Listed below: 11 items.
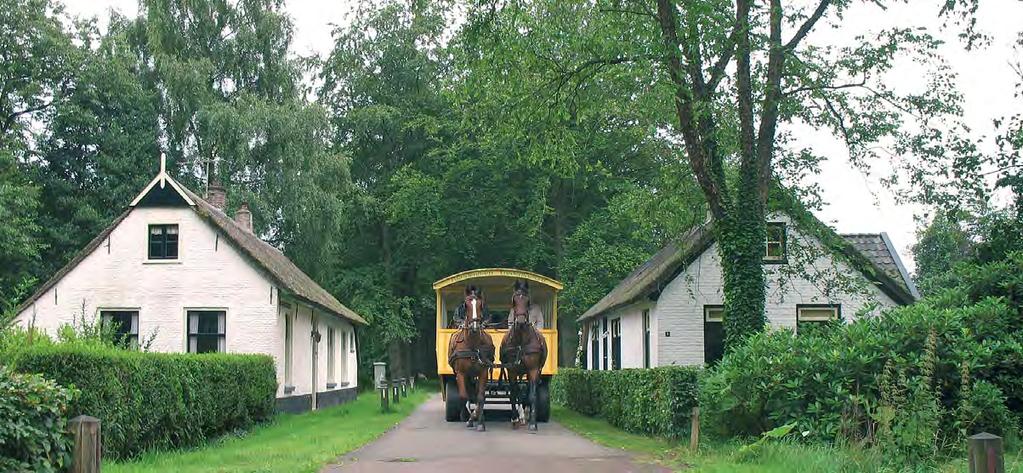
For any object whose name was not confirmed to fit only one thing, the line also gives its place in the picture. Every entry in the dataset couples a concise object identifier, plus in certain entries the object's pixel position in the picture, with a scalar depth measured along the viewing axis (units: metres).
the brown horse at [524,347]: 19.70
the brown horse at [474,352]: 19.94
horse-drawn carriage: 19.95
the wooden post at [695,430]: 14.55
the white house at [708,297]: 27.60
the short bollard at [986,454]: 7.52
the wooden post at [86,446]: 8.16
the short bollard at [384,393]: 28.14
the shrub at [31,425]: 8.11
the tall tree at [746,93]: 20.05
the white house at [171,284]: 27.16
